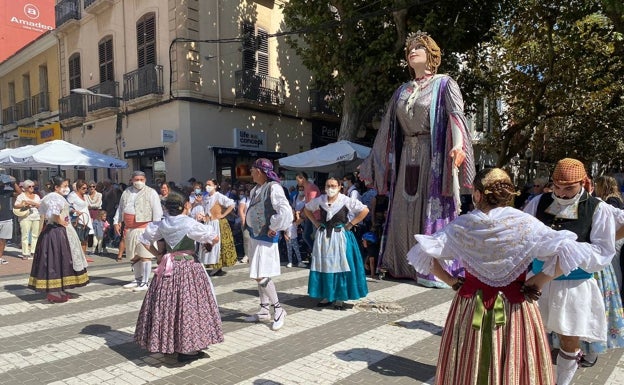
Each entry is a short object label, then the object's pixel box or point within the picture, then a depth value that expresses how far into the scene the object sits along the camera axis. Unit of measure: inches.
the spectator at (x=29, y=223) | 416.2
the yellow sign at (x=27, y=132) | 829.2
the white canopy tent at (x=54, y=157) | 471.5
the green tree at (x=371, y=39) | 502.0
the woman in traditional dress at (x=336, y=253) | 233.0
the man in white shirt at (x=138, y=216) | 295.7
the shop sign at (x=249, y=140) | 657.0
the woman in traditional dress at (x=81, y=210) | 389.7
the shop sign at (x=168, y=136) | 594.2
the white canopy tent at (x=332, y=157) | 446.3
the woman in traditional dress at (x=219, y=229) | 325.1
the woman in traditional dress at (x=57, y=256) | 256.8
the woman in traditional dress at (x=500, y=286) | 99.5
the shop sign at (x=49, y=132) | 818.8
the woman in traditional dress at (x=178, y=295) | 162.2
